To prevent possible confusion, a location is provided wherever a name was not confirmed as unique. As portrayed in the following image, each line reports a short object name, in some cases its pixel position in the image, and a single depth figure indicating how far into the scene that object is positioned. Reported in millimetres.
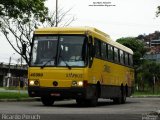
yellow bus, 22375
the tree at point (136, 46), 103812
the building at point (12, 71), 120100
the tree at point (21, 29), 46875
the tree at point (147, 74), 94738
